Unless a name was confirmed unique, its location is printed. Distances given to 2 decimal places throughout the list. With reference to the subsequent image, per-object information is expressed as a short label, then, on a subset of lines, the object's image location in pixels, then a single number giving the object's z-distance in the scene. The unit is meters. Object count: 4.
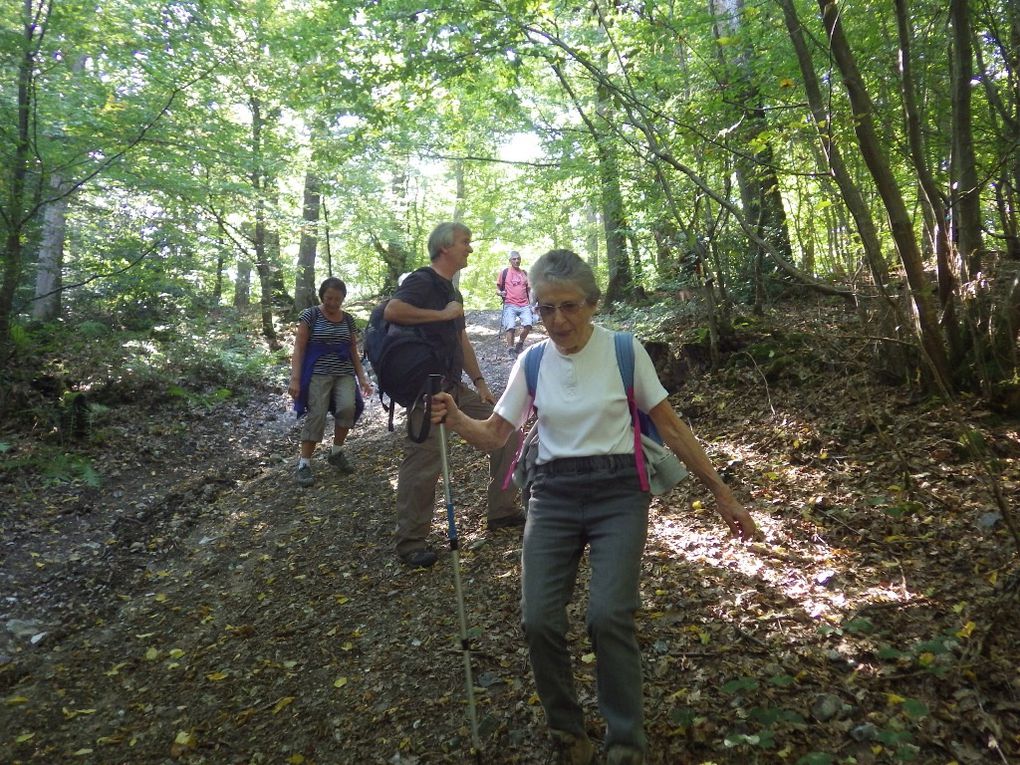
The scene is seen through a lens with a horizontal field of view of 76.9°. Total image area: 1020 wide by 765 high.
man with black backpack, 4.59
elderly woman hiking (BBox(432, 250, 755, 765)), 2.47
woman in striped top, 7.16
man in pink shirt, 13.82
